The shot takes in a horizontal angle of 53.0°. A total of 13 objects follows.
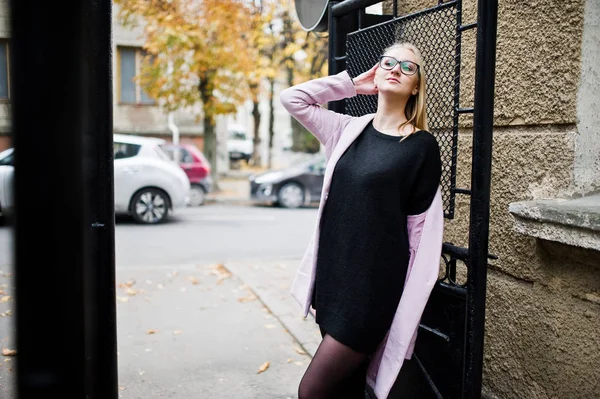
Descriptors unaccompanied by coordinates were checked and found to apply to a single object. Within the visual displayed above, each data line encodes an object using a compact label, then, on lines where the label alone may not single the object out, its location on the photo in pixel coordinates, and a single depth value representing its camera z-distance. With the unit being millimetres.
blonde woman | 2203
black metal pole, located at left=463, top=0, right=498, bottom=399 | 2131
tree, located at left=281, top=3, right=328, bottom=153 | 17266
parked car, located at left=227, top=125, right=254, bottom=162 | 32925
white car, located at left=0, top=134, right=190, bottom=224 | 11266
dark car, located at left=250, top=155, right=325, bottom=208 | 15102
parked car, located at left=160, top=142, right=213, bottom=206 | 15055
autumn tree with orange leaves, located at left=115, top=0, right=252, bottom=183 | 15516
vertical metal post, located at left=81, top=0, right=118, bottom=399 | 2432
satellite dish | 3590
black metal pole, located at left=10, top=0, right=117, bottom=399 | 875
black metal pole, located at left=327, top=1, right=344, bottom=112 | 3334
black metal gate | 2162
